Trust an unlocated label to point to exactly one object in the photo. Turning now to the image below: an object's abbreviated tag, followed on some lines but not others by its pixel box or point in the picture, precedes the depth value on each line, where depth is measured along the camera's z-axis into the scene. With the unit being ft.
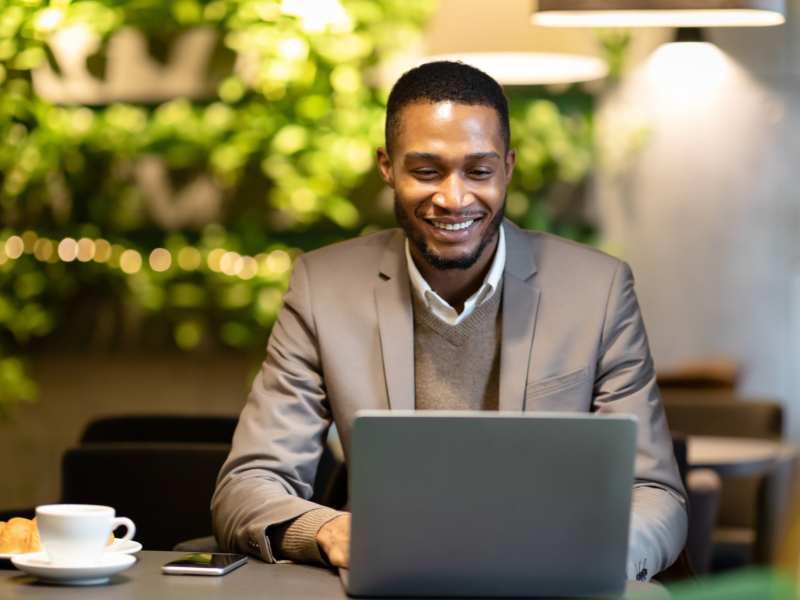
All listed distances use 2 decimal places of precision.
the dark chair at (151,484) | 6.85
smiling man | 5.66
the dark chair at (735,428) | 10.64
